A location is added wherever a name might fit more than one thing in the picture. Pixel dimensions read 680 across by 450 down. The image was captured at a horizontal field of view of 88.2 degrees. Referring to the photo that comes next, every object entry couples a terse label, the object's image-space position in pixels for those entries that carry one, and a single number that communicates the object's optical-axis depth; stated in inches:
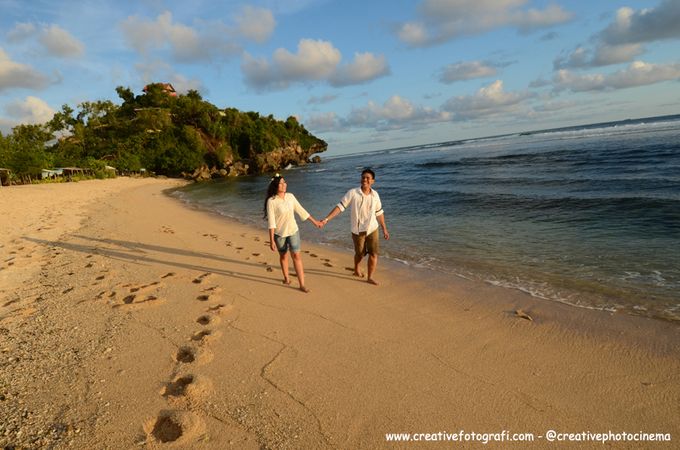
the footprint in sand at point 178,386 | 126.7
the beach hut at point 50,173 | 1491.1
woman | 224.2
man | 243.8
